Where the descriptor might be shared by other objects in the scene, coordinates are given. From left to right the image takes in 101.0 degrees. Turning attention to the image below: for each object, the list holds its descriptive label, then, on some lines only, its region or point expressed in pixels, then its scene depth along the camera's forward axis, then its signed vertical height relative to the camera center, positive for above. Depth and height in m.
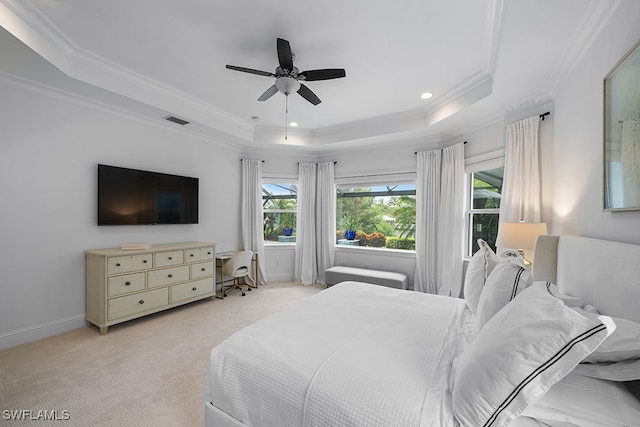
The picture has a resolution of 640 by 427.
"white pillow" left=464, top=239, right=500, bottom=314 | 1.90 -0.45
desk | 4.20 -0.85
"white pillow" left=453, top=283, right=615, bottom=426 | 0.79 -0.47
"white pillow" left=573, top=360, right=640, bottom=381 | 0.87 -0.54
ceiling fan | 2.17 +1.23
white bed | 0.90 -0.69
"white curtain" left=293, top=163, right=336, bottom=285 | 5.07 -0.18
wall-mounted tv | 3.15 +0.21
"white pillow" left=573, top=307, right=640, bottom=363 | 0.87 -0.44
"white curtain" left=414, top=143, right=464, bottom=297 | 3.83 -0.10
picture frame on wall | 1.25 +0.41
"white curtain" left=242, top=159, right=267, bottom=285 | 4.84 +0.06
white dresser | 2.84 -0.81
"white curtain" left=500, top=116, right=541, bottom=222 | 2.71 +0.42
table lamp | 2.39 -0.20
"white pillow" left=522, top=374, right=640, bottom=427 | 0.82 -0.62
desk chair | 4.07 -0.81
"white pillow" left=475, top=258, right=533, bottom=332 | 1.40 -0.41
